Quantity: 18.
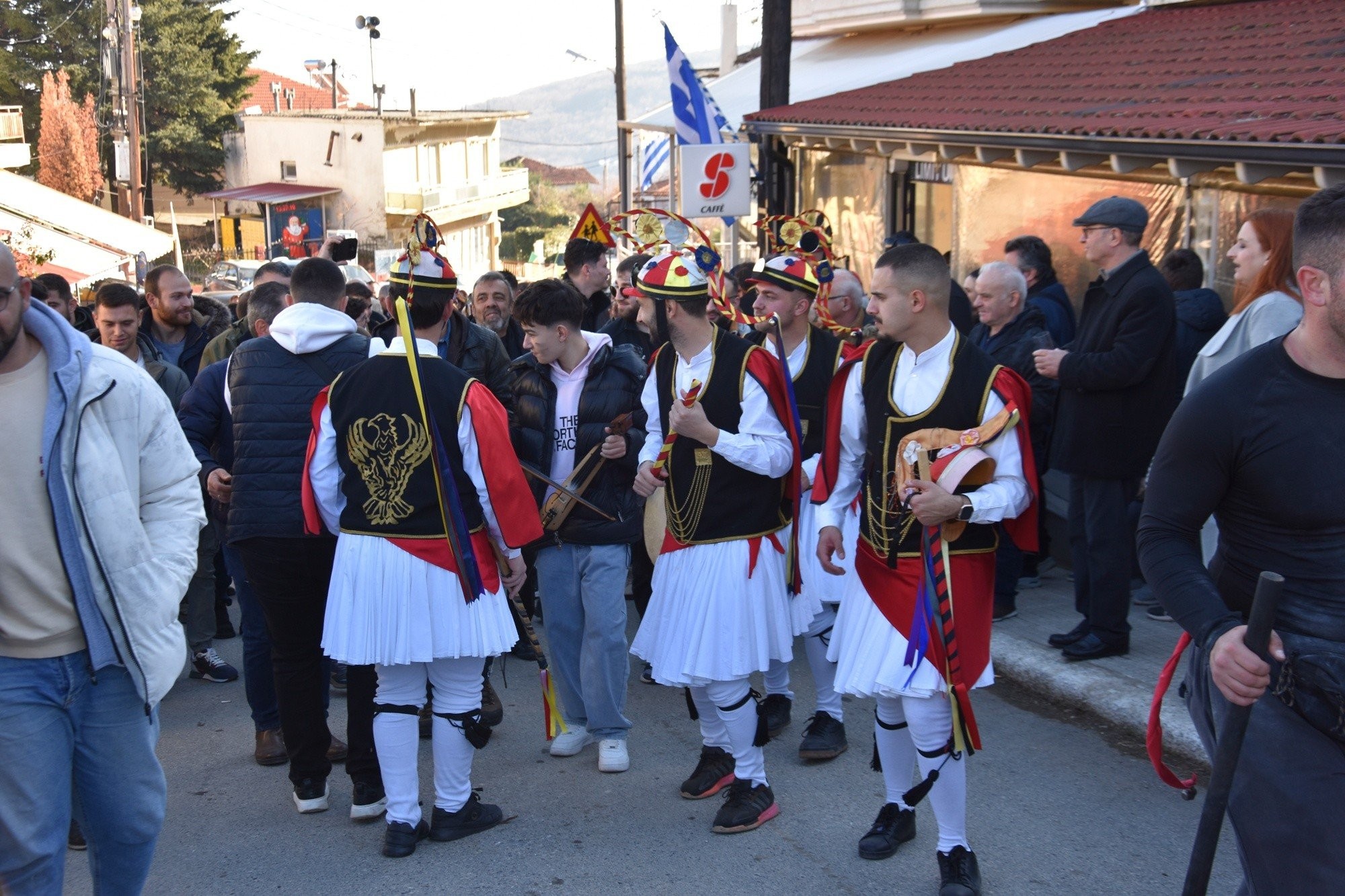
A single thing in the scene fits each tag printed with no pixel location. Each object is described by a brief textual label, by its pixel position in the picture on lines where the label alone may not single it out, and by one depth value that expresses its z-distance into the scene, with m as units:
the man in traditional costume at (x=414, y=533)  4.27
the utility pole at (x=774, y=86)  11.26
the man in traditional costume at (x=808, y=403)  5.25
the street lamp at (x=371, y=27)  51.38
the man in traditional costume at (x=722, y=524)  4.50
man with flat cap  5.71
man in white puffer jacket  3.01
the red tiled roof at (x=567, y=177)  92.25
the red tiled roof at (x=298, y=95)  70.88
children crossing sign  8.16
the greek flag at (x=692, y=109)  11.96
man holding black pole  2.63
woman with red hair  5.03
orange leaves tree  43.66
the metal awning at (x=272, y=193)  46.06
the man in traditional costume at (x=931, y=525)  3.91
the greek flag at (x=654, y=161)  28.09
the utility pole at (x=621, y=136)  25.20
